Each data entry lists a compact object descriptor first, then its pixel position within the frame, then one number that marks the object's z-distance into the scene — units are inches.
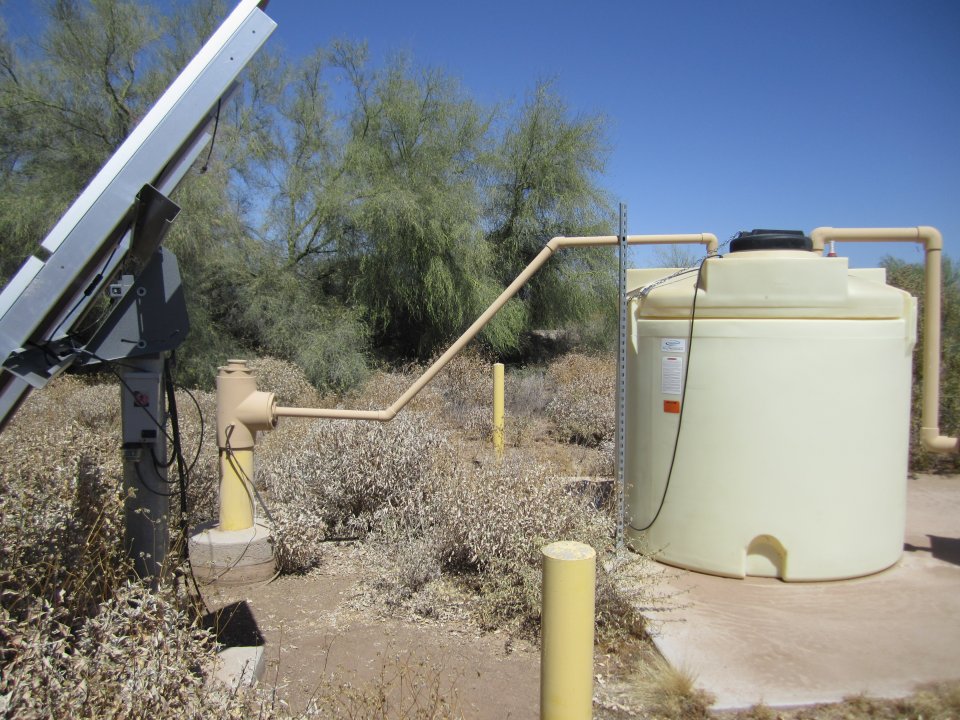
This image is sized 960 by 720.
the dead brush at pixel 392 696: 111.1
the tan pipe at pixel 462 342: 189.5
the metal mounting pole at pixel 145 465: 130.7
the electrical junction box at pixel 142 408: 130.0
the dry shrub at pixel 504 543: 166.7
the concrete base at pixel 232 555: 187.5
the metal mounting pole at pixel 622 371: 205.9
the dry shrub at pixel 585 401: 440.8
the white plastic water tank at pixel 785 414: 186.7
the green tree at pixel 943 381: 351.9
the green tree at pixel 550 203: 652.7
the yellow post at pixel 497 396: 338.5
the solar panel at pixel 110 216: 92.8
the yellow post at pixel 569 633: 81.7
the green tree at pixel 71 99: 504.7
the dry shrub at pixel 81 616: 94.2
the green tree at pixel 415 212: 582.2
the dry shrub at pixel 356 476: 234.2
